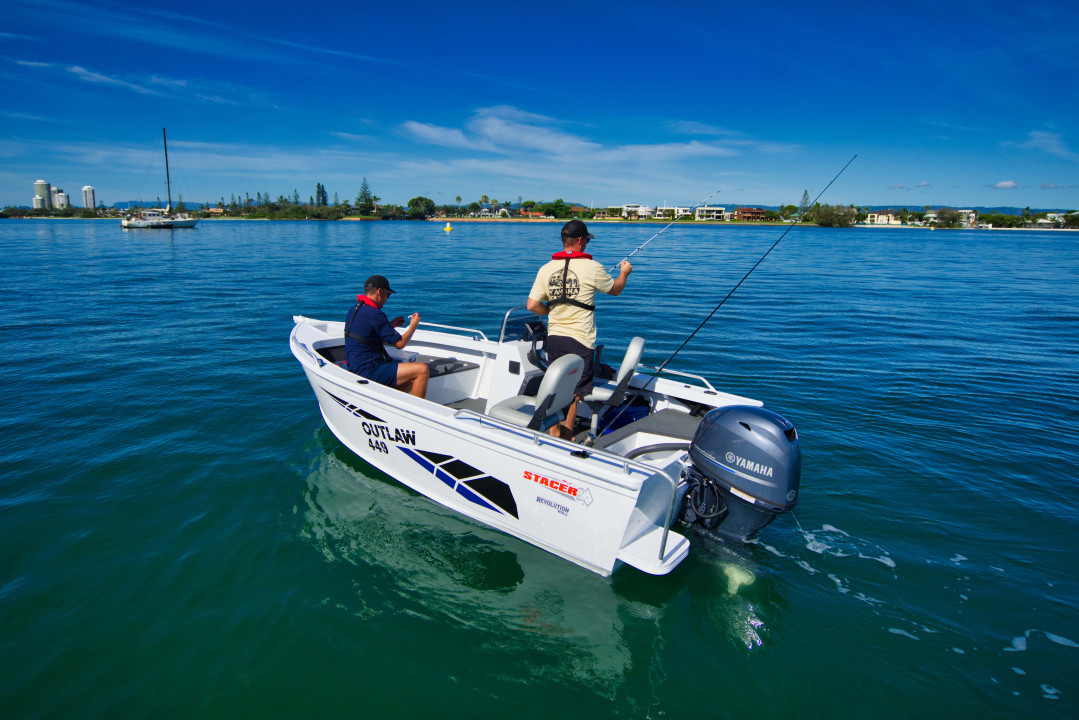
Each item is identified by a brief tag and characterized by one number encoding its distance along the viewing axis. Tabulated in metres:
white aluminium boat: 3.59
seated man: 5.08
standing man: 4.14
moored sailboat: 57.31
